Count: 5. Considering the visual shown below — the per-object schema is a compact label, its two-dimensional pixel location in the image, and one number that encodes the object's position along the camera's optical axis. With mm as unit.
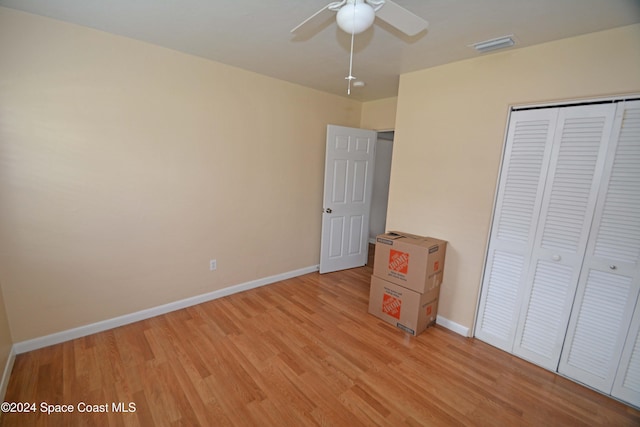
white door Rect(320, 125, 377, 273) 3727
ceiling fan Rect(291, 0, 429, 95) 1221
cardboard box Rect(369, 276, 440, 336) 2537
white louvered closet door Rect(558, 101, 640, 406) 1797
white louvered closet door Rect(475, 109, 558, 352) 2143
